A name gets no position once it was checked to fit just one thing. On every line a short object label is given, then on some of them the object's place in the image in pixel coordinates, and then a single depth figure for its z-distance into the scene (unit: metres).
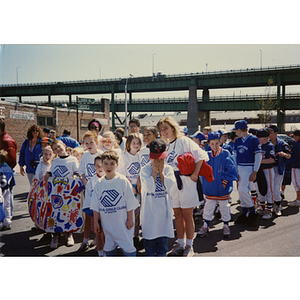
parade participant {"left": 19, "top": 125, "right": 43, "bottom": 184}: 5.42
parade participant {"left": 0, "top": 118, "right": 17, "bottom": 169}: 3.93
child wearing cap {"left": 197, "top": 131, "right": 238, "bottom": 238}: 4.35
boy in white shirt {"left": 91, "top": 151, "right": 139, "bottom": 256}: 3.06
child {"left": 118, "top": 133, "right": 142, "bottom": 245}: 3.99
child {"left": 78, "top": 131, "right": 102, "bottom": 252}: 3.97
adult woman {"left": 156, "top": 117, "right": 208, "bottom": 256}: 3.54
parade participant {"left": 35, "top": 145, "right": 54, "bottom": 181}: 4.61
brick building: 28.61
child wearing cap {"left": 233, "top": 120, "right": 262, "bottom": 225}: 5.07
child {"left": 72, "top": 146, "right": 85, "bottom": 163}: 4.88
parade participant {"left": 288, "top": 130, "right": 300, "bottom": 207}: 6.39
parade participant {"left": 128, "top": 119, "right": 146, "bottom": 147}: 5.09
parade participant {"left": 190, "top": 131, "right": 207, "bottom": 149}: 6.32
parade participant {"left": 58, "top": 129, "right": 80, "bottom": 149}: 6.53
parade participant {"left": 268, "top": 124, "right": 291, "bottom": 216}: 5.84
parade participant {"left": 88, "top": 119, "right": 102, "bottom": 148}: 5.41
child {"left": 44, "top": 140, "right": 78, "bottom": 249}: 4.19
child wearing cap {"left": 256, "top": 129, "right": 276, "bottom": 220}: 5.58
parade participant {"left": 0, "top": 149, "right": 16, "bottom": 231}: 4.13
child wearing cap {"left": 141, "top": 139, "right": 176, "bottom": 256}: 3.13
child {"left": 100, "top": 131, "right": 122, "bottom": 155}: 4.43
